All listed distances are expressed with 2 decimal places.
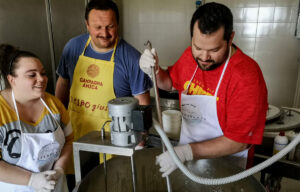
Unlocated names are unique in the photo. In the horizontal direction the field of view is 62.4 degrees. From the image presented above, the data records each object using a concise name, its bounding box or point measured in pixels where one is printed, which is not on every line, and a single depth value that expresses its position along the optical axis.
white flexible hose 0.78
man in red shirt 0.95
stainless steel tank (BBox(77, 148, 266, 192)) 0.93
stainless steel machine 0.72
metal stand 0.78
